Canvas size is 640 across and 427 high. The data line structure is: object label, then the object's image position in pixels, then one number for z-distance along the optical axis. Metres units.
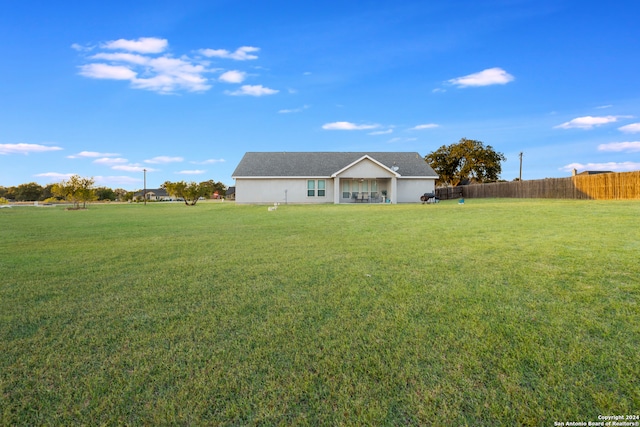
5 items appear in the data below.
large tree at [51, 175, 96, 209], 28.98
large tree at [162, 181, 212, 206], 33.78
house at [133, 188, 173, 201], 97.26
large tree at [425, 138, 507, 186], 46.91
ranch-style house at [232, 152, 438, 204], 28.70
